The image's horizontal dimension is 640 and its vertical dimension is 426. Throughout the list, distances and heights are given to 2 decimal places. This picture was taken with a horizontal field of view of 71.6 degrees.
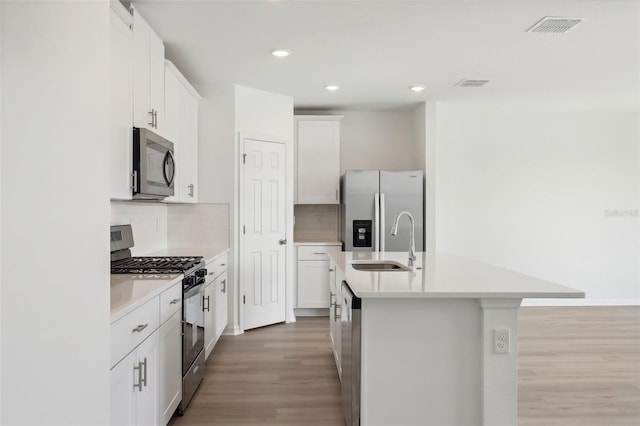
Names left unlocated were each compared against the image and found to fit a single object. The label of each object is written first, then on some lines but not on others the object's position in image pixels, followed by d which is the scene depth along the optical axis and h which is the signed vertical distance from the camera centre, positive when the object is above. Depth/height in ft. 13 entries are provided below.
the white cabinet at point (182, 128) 11.19 +2.41
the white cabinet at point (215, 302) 10.88 -2.36
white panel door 14.93 -0.64
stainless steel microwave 8.45 +0.99
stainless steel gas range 8.40 -1.39
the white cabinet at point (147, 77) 8.86 +2.94
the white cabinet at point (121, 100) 7.59 +2.04
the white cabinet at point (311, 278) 16.94 -2.42
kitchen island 6.68 -2.15
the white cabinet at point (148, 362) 5.48 -2.15
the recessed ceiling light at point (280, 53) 11.48 +4.25
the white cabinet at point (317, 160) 17.72 +2.20
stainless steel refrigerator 16.49 +0.31
